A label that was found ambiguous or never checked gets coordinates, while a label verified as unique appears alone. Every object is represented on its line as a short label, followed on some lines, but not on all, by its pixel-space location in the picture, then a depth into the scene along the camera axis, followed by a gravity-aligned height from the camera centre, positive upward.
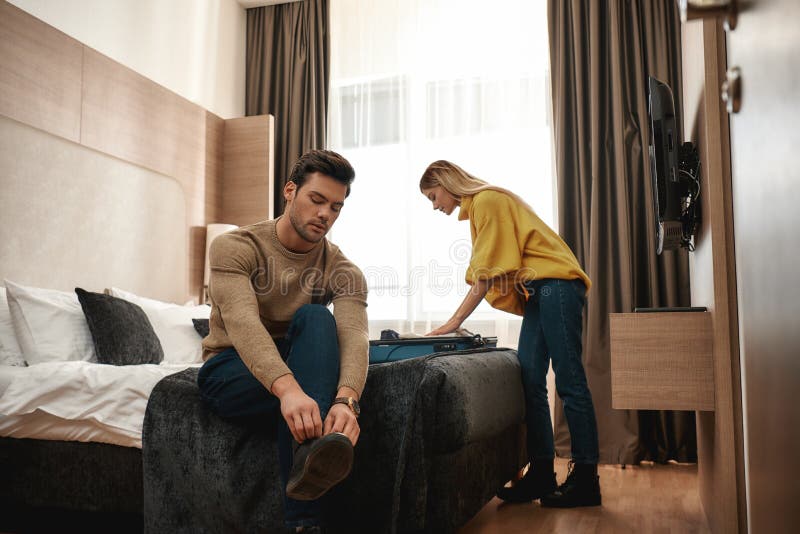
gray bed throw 1.63 -0.37
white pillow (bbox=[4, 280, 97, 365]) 2.53 -0.06
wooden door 0.69 +0.06
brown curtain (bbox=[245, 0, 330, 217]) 4.52 +1.54
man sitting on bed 1.42 -0.06
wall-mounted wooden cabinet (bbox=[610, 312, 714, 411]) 2.11 -0.18
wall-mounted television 2.27 +0.44
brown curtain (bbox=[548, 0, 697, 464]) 3.62 +0.70
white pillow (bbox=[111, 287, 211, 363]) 3.04 -0.10
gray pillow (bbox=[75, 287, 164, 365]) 2.65 -0.09
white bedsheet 2.01 -0.28
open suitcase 2.35 -0.14
